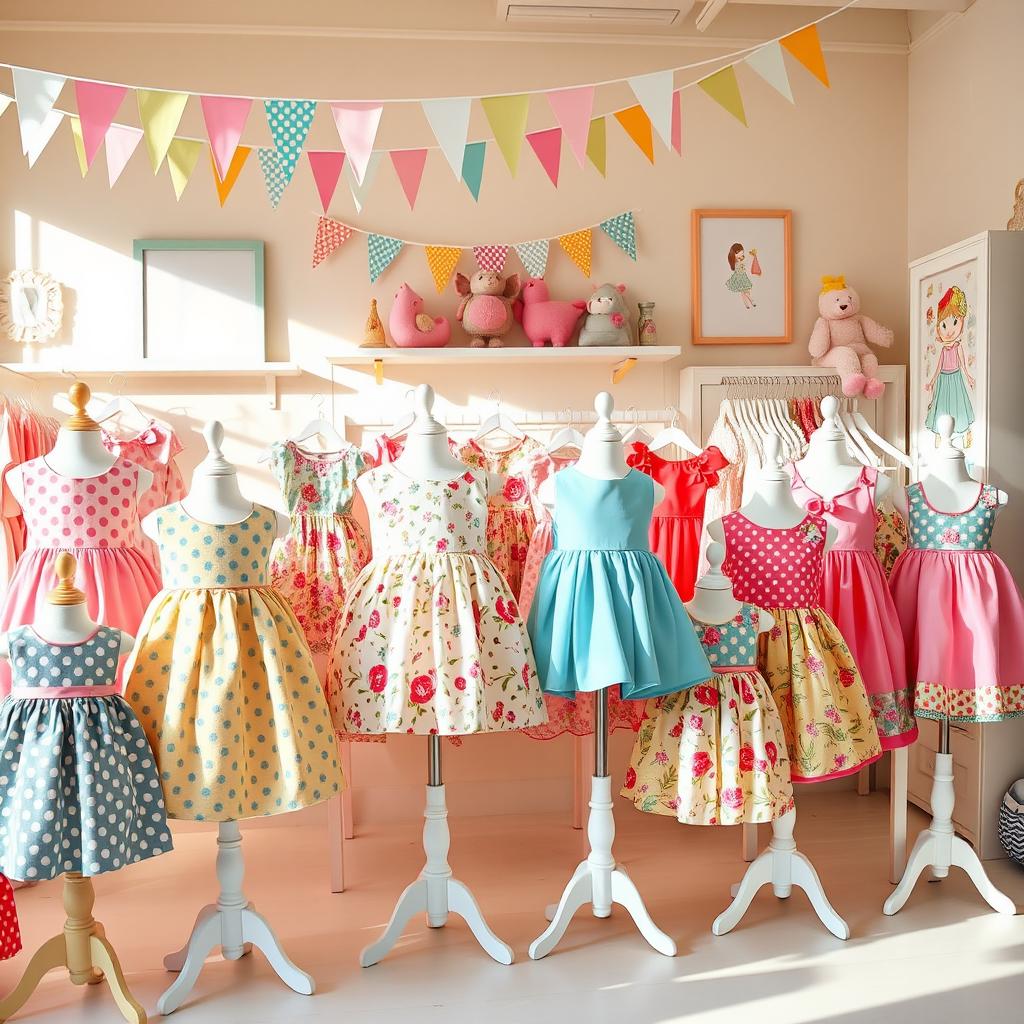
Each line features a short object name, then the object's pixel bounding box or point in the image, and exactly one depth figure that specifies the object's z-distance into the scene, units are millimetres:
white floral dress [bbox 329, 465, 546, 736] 2168
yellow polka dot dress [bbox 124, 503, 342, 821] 2018
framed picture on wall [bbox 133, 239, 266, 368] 3514
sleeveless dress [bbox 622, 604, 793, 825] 2289
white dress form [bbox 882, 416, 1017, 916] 2596
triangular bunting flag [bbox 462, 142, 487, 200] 2797
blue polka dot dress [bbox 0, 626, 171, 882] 1865
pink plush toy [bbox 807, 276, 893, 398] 3604
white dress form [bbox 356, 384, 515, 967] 2293
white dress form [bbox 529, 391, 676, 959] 2346
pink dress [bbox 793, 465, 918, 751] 2592
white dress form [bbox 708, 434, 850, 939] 2451
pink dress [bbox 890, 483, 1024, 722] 2555
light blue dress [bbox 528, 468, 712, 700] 2205
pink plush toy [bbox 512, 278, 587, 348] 3520
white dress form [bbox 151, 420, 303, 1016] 2115
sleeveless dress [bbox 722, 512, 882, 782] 2396
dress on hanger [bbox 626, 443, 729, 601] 3086
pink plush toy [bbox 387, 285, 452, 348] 3457
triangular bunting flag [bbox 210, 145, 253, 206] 2500
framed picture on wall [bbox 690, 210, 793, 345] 3721
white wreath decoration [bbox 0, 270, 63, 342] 3469
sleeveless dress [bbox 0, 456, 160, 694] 2428
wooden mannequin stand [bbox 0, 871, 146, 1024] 2102
